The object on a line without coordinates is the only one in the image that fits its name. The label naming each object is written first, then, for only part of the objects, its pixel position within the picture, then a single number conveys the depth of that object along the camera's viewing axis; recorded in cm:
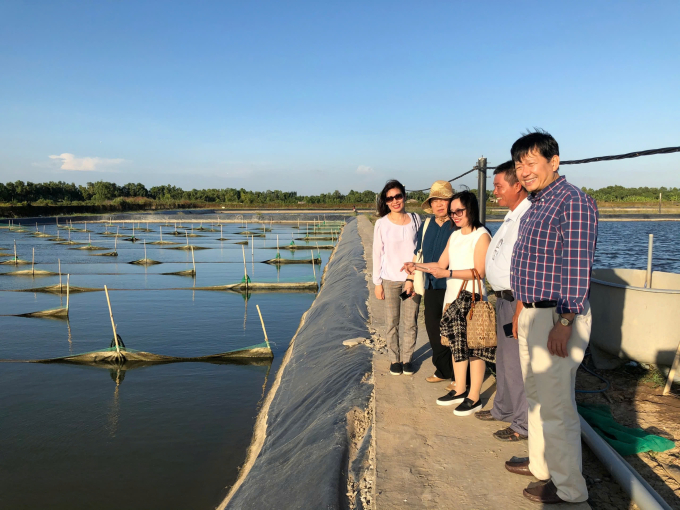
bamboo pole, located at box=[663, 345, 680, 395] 354
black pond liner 270
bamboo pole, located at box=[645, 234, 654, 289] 427
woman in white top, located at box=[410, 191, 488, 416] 305
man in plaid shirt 196
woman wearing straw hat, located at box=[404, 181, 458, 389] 349
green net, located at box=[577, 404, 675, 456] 278
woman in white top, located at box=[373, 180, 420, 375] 365
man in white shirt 258
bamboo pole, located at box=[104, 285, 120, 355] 728
